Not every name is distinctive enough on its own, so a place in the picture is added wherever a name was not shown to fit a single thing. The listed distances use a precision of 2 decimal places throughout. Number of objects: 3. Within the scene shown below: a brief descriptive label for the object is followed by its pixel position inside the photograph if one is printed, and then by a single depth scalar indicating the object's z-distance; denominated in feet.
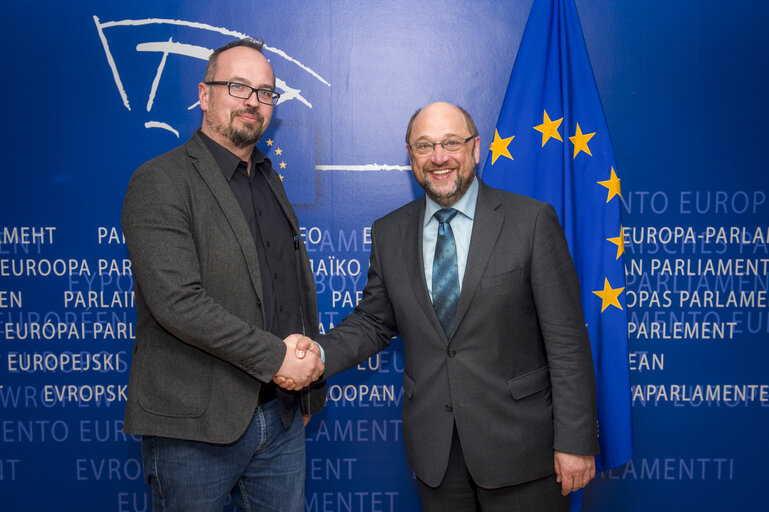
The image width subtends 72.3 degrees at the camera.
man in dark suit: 5.56
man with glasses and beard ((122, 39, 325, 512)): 5.29
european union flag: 7.55
